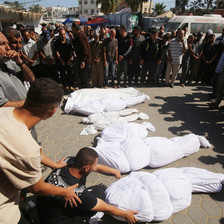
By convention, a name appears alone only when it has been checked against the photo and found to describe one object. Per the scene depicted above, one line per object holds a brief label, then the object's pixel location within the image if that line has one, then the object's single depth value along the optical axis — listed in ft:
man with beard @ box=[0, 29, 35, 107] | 5.48
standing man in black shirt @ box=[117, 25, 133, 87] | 16.49
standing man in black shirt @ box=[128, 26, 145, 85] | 17.15
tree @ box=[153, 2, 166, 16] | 136.98
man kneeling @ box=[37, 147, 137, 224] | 4.22
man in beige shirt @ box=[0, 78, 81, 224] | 2.44
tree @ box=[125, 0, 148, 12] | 92.07
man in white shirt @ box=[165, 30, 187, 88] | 16.85
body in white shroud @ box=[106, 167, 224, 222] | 5.42
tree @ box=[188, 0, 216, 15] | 92.22
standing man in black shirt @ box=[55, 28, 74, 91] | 15.15
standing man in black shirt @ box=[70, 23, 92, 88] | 15.01
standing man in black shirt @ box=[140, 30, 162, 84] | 16.95
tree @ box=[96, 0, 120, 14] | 94.27
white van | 36.42
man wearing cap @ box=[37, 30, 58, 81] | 15.26
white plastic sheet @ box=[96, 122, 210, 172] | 7.50
